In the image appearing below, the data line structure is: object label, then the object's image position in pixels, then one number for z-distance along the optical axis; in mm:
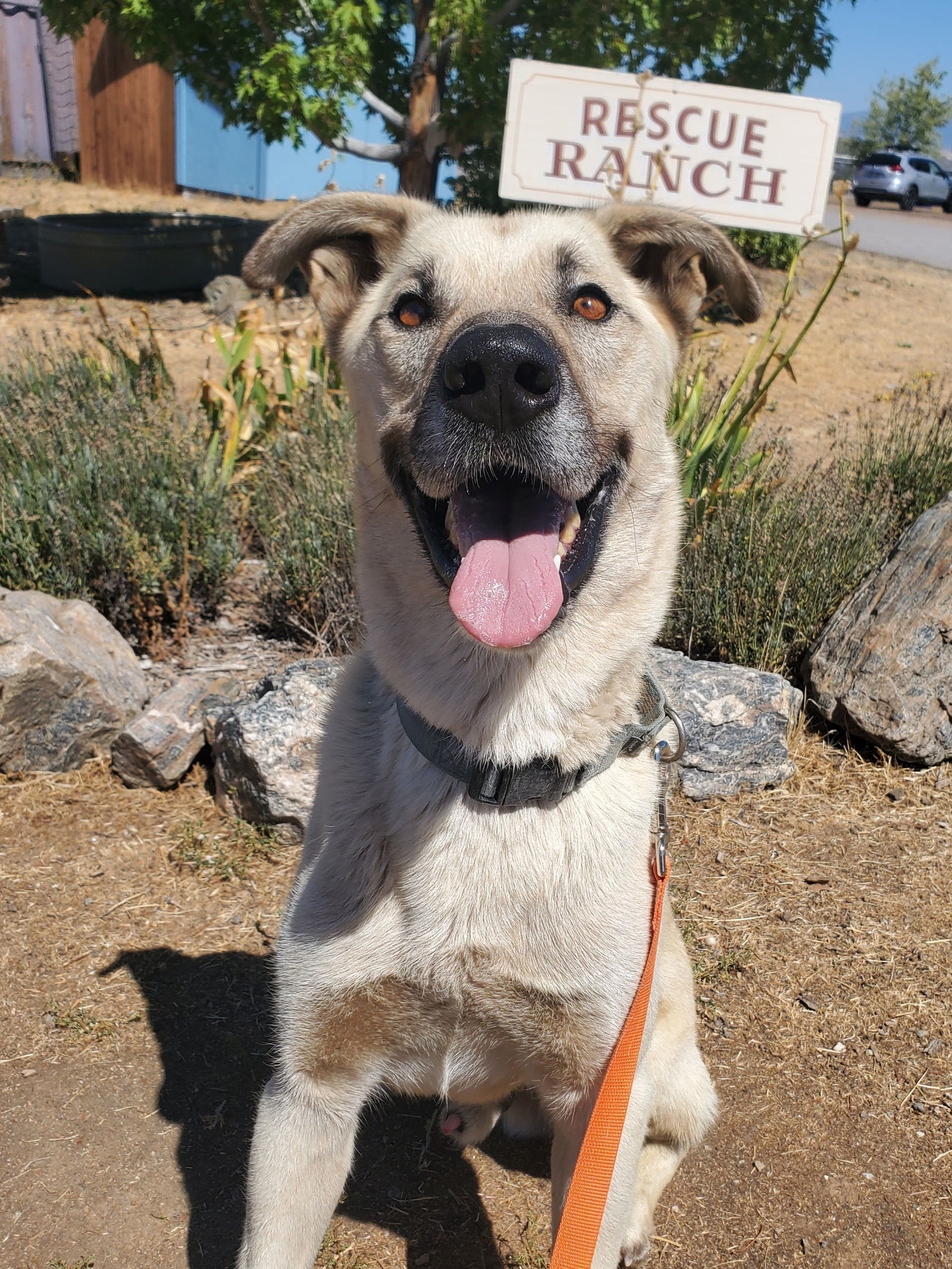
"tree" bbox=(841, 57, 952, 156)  50188
